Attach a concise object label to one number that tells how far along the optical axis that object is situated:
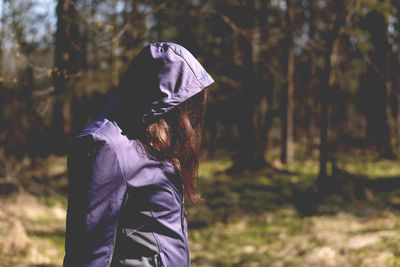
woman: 1.61
